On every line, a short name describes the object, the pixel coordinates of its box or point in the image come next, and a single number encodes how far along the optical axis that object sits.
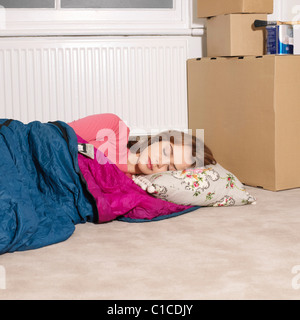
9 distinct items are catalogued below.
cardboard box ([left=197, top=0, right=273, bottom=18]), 2.63
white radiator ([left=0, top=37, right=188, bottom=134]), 2.90
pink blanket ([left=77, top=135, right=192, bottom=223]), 1.96
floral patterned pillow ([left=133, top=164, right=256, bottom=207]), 2.12
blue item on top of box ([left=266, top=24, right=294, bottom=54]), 2.56
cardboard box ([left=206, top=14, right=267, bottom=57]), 2.66
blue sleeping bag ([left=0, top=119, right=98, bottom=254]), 1.75
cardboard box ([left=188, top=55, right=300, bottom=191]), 2.44
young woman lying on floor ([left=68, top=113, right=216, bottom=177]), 2.22
